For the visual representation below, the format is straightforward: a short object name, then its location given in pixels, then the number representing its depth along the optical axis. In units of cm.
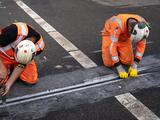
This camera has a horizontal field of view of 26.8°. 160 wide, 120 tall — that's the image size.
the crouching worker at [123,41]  542
